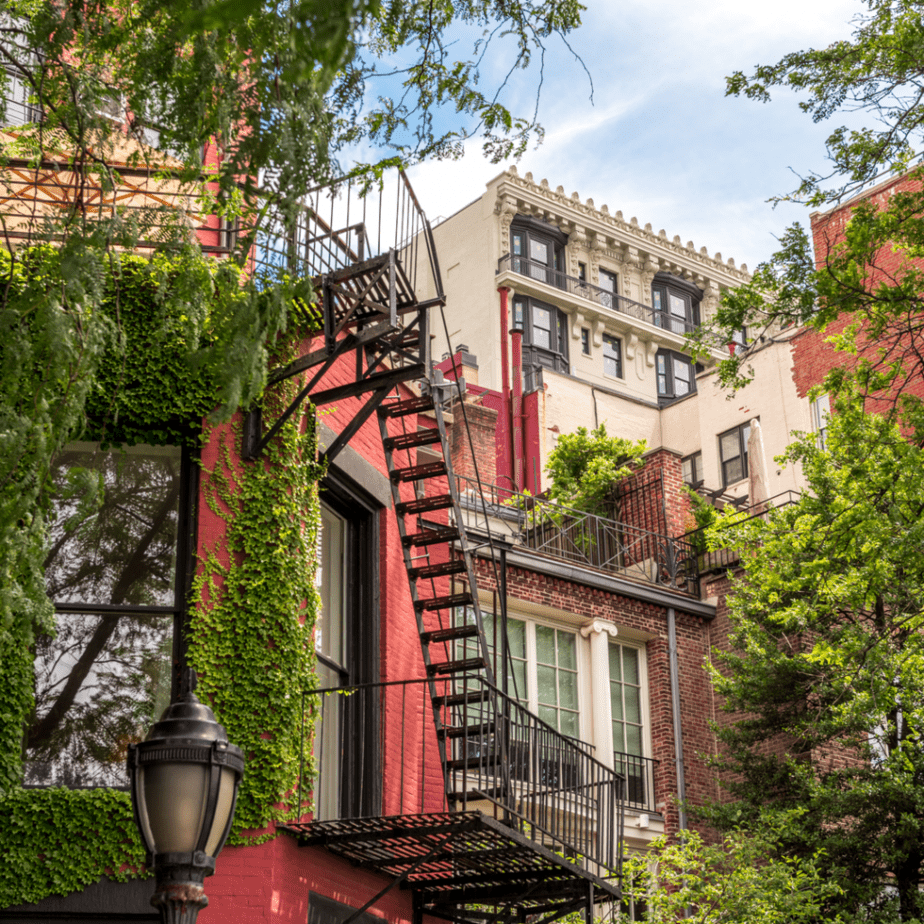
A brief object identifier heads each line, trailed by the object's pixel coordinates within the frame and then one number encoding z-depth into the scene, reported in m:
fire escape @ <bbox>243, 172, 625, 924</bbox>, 10.16
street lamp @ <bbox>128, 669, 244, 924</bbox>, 5.20
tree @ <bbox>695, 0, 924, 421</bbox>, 10.38
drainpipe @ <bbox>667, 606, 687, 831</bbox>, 18.28
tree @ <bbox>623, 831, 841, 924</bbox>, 13.81
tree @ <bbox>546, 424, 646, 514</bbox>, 23.73
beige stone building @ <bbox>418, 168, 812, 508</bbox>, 33.19
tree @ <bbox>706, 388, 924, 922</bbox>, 15.52
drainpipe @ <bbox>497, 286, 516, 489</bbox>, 32.12
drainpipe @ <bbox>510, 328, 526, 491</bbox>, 32.16
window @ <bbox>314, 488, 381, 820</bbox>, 11.08
